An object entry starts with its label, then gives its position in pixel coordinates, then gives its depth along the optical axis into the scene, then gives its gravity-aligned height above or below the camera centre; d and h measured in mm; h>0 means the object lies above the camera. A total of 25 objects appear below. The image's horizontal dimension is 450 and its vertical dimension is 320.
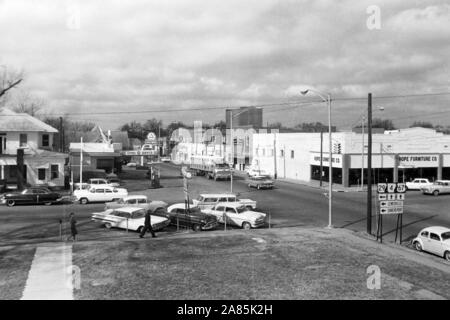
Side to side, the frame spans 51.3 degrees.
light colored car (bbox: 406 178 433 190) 48691 -2838
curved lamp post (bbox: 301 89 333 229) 27153 +1890
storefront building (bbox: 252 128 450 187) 53250 +42
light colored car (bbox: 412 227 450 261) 20953 -3926
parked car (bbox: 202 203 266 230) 26614 -3407
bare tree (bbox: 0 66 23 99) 36719 +5560
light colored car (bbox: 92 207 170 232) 24750 -3350
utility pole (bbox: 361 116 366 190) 50906 -1271
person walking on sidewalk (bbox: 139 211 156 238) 22672 -3368
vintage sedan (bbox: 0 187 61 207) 33969 -2967
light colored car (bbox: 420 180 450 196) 44906 -3054
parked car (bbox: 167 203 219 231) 25703 -3452
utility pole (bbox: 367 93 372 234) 27406 +1773
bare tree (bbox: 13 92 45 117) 83588 +8516
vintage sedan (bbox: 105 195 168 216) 30403 -3105
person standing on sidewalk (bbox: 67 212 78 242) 21578 -3329
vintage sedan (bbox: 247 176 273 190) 49094 -2706
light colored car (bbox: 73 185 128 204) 35844 -2924
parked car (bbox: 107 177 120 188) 49581 -2491
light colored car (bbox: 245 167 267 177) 59484 -2082
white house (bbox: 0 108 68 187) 44094 +264
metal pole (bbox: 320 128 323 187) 53562 +54
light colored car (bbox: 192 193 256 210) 31469 -2965
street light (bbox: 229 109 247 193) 81544 +903
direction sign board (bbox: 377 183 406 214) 24047 -2102
